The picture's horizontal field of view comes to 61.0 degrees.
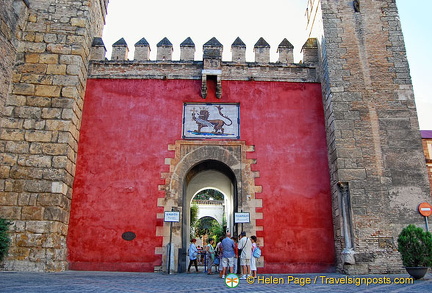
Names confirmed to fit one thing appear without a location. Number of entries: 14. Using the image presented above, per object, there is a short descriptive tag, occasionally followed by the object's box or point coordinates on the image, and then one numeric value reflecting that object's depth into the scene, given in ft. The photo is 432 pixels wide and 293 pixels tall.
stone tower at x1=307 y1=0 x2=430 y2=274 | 24.34
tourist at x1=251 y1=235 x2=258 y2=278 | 22.56
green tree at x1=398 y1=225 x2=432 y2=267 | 19.35
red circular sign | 24.57
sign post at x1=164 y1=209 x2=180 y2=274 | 25.02
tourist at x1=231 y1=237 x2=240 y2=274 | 23.82
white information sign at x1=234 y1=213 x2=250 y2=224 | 25.86
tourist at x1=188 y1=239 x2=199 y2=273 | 29.32
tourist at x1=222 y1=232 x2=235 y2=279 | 22.74
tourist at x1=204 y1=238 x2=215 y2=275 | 30.07
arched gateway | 24.76
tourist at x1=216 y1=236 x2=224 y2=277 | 25.08
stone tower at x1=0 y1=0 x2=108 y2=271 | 23.62
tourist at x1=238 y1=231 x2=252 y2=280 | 21.98
